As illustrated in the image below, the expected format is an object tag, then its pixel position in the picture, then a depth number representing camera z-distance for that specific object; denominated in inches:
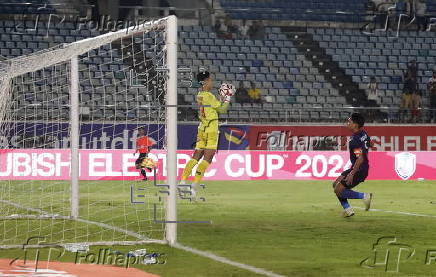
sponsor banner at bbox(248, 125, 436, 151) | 1153.4
